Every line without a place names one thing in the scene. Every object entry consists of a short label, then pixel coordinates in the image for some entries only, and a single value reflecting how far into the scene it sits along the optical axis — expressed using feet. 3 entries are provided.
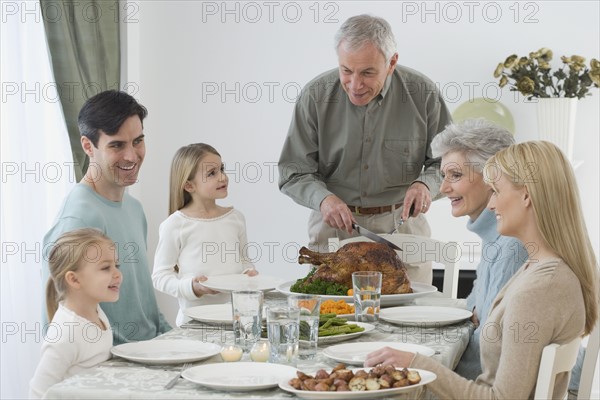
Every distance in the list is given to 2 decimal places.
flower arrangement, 14.47
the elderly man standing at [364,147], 10.93
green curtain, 12.76
